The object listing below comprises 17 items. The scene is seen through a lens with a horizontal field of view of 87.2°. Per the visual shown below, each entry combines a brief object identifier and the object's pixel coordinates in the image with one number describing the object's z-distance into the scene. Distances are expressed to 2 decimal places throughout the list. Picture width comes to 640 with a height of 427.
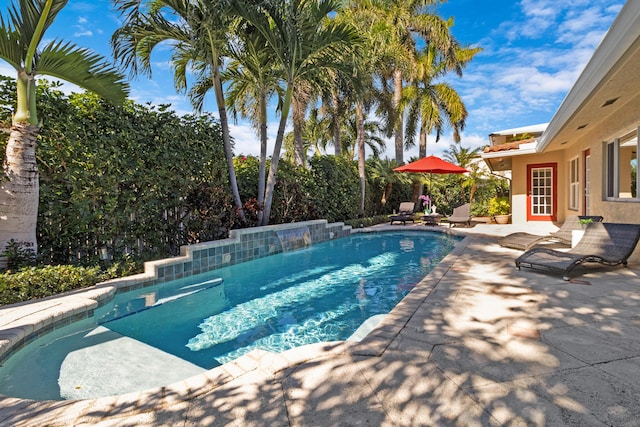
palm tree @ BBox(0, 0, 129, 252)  5.02
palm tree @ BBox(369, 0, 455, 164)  17.70
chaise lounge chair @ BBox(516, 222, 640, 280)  5.47
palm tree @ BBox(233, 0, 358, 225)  8.59
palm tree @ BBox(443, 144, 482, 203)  18.56
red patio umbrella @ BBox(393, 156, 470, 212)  14.43
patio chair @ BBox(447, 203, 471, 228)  14.31
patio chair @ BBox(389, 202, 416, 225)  15.13
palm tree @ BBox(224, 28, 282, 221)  9.52
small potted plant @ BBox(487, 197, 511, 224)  17.61
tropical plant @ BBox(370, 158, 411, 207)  18.00
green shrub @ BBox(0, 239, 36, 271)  5.04
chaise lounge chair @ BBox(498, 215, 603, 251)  7.60
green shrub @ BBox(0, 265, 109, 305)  4.53
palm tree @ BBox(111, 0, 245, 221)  7.59
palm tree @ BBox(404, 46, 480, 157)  19.19
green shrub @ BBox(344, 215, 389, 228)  14.54
